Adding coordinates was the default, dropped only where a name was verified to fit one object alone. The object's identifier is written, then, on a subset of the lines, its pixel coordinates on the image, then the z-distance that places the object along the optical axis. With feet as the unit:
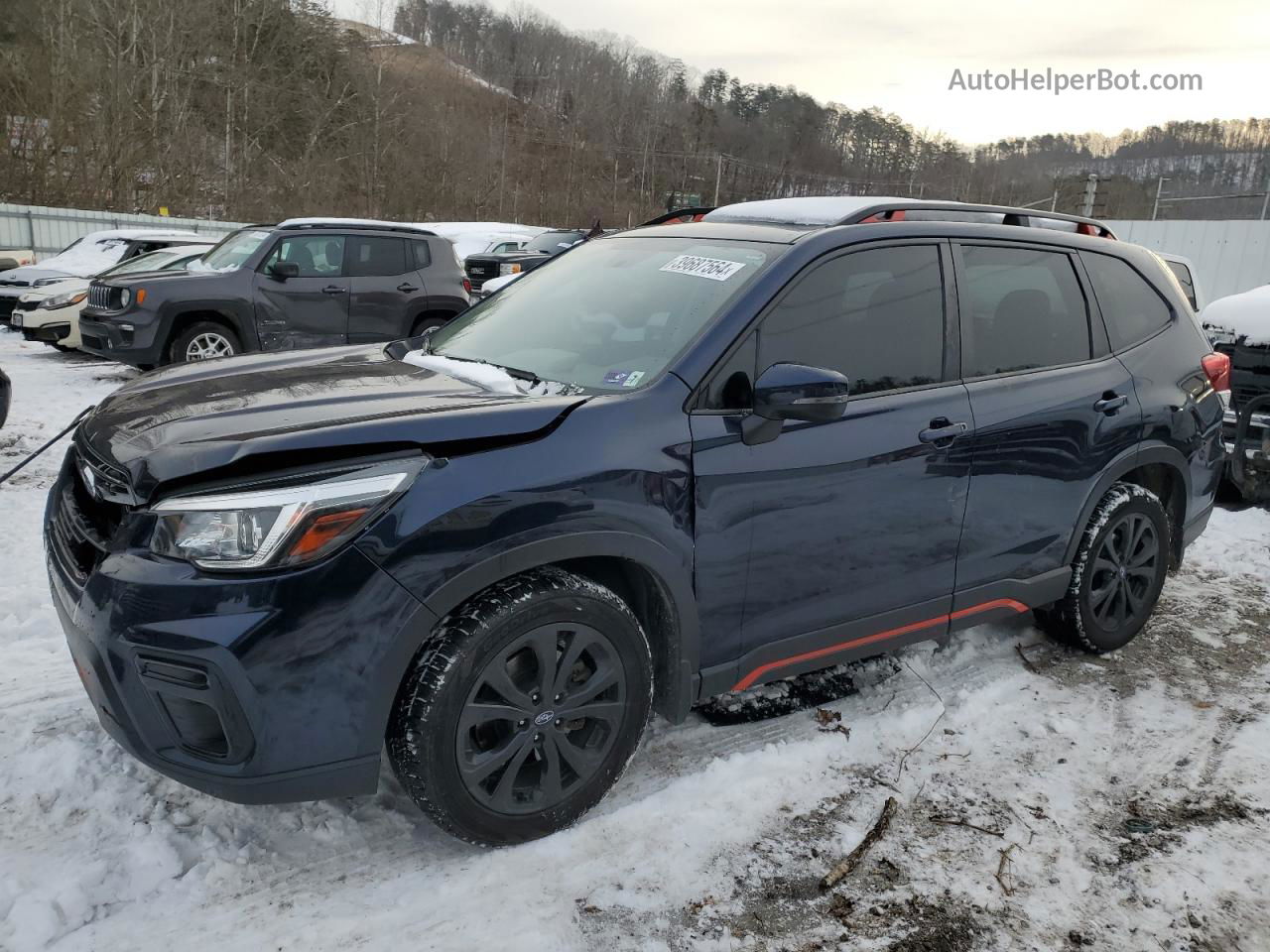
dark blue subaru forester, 7.34
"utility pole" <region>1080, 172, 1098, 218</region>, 100.72
